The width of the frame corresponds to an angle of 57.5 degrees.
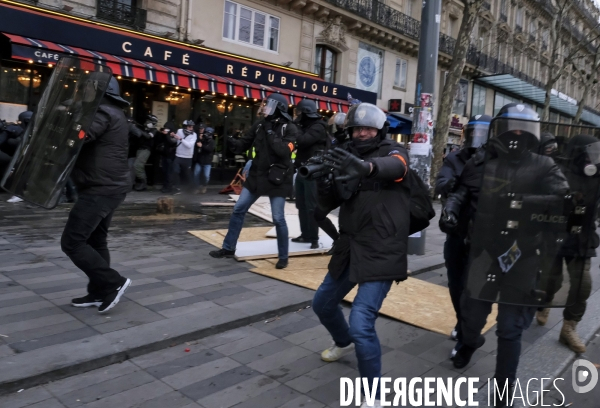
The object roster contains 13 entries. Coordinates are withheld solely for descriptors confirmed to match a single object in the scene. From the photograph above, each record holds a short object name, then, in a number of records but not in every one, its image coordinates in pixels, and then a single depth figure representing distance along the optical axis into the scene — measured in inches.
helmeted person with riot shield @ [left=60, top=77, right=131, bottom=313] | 162.2
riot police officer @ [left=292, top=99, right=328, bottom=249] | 260.5
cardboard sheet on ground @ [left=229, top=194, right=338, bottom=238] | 323.9
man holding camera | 121.7
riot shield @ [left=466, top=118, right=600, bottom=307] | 119.6
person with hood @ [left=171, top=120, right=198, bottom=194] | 485.7
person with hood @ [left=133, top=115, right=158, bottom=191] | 480.7
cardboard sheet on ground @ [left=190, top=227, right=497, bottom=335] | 191.6
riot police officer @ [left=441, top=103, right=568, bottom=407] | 119.4
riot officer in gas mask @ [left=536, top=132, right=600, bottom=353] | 122.3
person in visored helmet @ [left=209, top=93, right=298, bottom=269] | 235.5
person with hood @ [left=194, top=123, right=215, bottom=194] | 499.8
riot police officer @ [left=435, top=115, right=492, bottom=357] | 156.2
